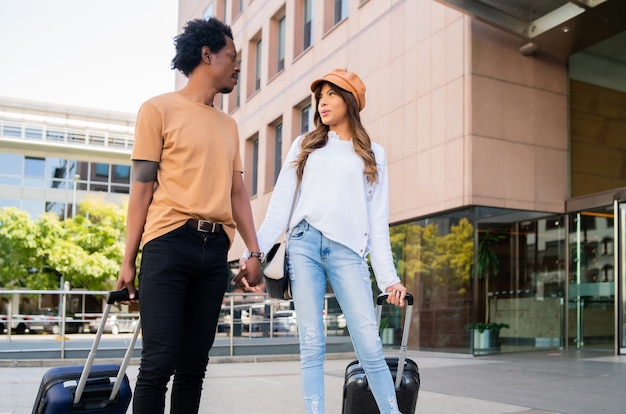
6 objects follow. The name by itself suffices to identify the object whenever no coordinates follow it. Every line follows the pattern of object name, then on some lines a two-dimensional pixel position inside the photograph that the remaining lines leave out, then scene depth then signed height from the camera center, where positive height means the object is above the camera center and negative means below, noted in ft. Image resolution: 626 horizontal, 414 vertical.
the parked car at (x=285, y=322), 49.96 -3.30
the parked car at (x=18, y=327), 67.73 -6.50
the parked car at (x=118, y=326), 83.82 -7.22
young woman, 11.41 +0.77
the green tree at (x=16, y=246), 122.72 +4.16
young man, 9.76 +0.75
